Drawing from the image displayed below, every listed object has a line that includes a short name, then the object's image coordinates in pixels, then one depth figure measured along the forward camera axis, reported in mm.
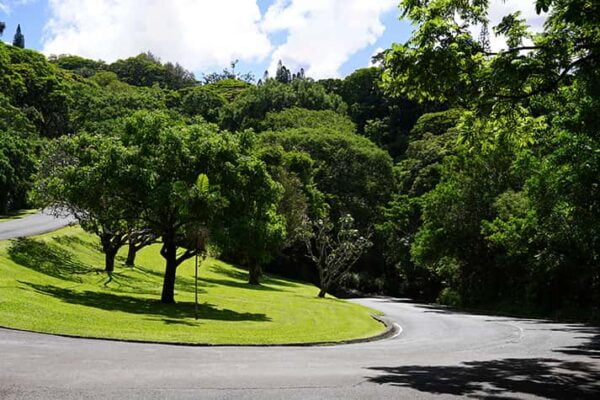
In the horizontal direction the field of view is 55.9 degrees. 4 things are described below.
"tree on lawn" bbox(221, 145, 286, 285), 25062
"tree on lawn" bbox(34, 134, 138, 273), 24641
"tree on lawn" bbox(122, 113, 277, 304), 23797
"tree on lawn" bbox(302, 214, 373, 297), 42062
